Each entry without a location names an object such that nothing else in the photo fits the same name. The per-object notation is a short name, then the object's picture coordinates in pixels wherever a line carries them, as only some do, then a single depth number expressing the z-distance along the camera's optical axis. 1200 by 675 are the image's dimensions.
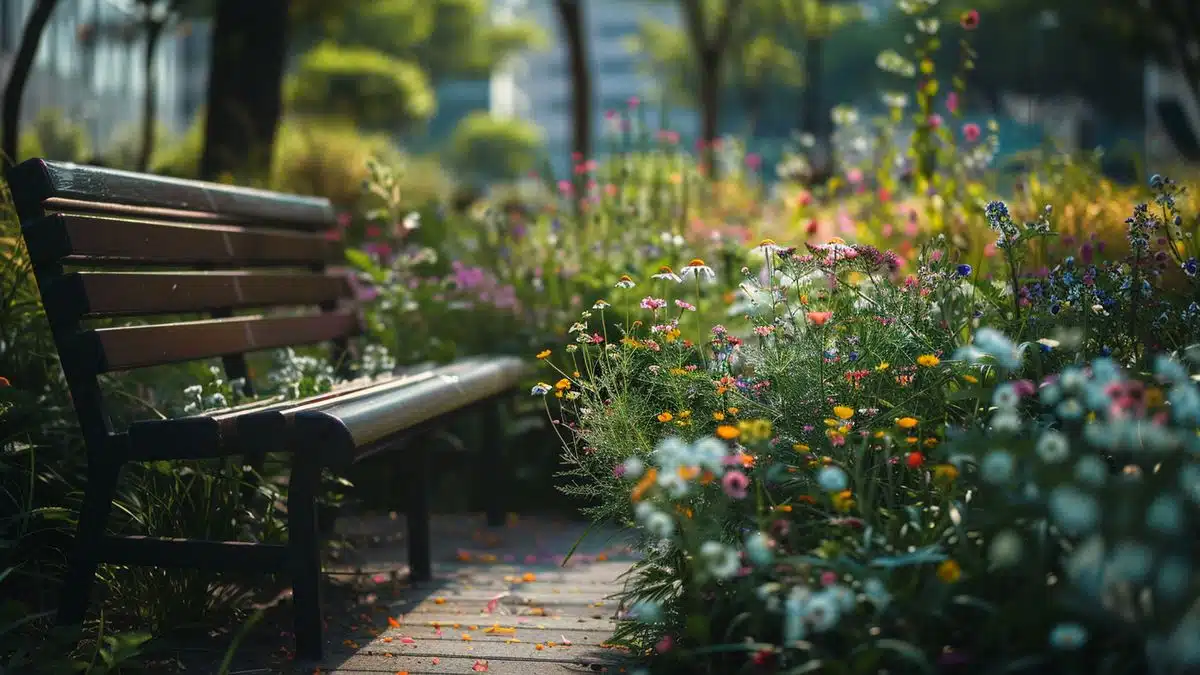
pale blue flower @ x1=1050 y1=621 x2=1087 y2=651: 1.62
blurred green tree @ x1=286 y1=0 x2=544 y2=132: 35.75
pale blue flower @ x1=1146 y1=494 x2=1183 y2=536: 1.52
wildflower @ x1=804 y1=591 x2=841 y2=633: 1.72
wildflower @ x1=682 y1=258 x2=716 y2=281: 2.79
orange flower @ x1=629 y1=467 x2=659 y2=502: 2.01
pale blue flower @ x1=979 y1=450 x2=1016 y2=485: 1.71
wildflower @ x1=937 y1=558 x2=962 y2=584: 1.87
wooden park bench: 2.55
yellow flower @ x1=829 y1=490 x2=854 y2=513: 2.09
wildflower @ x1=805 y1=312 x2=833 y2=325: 2.47
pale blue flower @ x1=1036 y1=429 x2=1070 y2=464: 1.71
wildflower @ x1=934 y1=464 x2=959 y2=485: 1.95
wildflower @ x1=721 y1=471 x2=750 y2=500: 1.97
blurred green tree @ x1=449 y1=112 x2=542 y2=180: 68.38
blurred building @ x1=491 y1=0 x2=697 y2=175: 94.81
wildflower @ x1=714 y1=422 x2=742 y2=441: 2.12
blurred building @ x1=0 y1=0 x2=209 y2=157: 17.28
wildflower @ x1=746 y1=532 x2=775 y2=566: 1.83
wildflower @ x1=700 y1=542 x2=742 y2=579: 1.88
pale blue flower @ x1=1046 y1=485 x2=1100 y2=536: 1.55
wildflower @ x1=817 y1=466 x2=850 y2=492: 1.86
